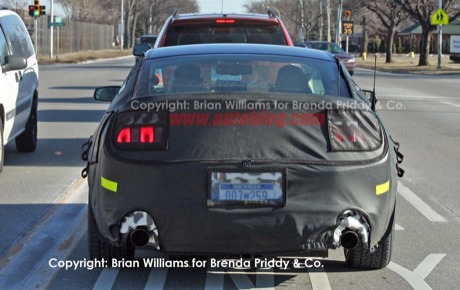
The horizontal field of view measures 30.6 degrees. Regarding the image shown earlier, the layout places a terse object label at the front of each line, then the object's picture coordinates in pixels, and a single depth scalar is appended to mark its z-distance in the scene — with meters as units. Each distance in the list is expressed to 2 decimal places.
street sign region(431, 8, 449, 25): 46.41
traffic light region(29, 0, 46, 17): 46.41
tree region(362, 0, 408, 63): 61.97
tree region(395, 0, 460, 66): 53.91
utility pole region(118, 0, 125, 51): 81.19
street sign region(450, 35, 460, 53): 60.69
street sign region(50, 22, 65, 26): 51.96
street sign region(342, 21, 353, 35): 58.53
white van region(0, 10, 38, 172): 10.18
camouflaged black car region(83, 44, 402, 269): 5.24
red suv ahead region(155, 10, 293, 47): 10.70
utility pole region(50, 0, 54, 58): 54.67
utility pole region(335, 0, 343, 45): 62.59
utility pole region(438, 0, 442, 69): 48.29
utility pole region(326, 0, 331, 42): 70.06
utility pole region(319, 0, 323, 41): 83.46
